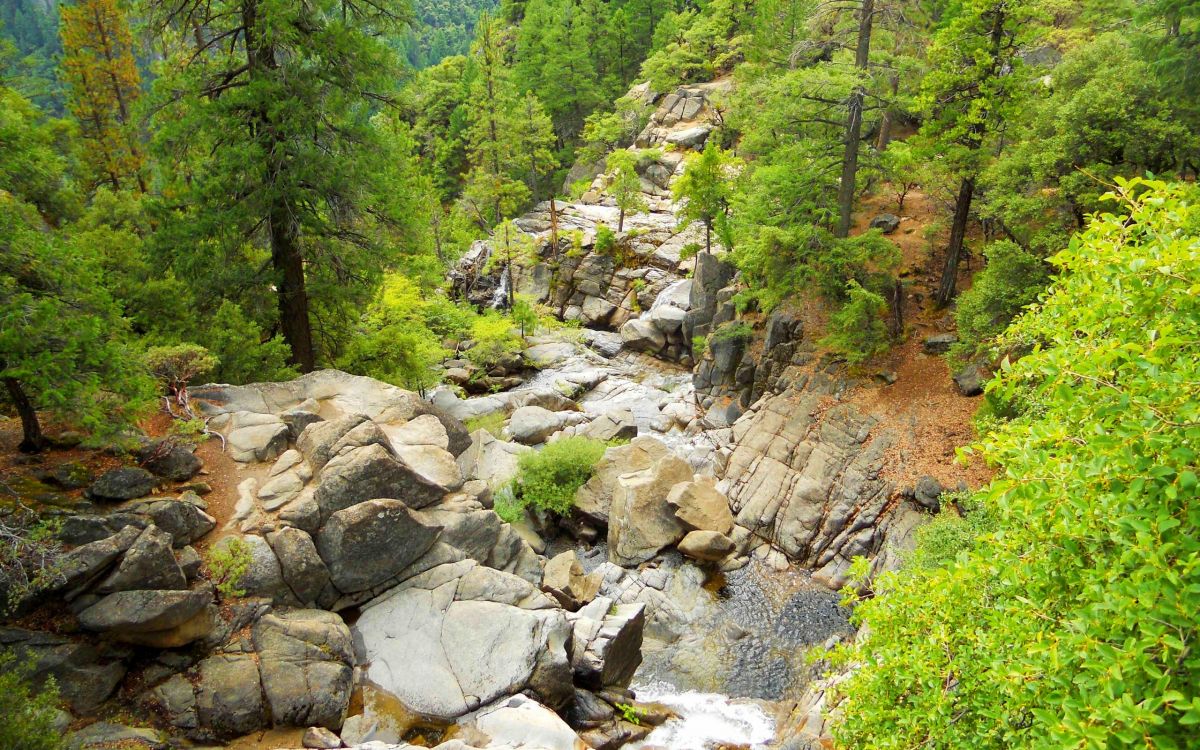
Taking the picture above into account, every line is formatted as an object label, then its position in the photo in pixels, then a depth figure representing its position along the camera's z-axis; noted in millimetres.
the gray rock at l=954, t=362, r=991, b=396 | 17562
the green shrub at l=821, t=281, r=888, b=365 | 19453
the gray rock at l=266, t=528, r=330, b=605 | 10711
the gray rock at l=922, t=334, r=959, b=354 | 19188
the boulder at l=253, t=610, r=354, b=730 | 9359
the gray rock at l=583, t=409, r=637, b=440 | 23422
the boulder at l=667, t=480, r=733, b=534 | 18016
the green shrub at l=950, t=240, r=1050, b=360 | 15242
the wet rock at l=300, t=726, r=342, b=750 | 9000
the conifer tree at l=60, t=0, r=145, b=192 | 25062
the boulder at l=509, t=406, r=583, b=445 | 23000
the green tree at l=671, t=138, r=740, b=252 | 31516
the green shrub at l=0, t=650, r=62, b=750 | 5984
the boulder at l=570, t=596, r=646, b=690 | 12438
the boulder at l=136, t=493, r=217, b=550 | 9898
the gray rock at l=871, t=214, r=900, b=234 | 24531
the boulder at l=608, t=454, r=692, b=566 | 17875
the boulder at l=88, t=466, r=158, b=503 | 9727
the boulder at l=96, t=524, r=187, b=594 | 8688
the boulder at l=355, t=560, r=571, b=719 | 10672
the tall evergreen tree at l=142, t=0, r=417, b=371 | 13719
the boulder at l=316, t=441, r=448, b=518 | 11594
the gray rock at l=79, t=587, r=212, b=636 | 8430
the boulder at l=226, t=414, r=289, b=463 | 12484
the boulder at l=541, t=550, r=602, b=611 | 14445
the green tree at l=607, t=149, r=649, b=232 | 41656
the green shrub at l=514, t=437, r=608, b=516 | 19125
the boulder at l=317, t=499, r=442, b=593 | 11172
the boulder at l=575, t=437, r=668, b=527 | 19312
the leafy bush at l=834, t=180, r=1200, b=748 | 3562
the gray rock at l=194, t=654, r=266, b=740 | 8805
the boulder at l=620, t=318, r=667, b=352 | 34938
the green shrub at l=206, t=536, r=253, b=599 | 10039
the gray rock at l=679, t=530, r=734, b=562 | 17266
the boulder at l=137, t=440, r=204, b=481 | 11008
